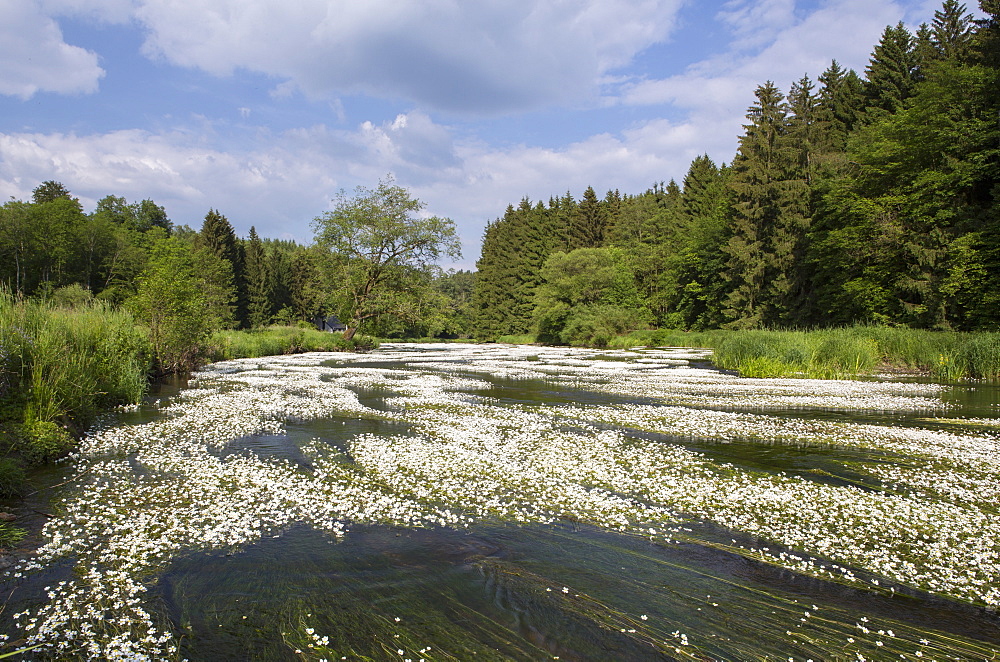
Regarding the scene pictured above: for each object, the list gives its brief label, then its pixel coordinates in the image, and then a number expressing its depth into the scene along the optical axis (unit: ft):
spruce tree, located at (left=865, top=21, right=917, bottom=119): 174.70
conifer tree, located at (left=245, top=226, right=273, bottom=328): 282.15
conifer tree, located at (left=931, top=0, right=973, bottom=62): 168.82
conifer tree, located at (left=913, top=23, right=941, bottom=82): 161.53
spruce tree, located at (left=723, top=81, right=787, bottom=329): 178.40
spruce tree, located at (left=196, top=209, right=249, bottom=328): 273.75
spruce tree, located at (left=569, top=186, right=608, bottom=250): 296.65
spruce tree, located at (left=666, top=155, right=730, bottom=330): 208.85
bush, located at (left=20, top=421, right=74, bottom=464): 28.35
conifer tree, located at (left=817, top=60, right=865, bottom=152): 183.73
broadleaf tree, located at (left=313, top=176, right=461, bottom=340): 164.86
